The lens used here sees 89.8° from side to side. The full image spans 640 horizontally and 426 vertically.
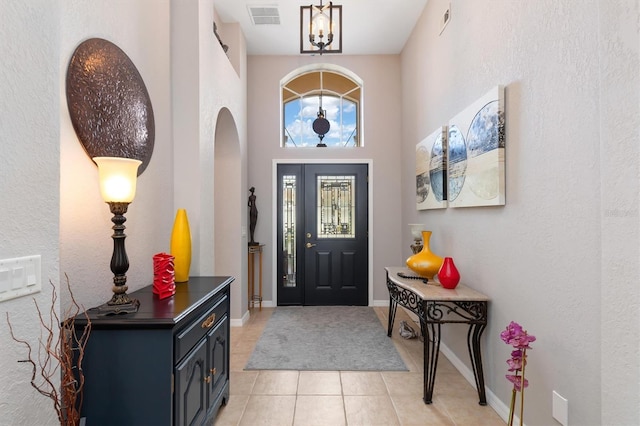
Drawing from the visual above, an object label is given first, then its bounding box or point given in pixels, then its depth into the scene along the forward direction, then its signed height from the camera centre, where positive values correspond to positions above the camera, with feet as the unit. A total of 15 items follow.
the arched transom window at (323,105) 16.48 +5.56
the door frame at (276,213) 15.74 -0.02
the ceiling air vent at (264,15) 12.13 +7.75
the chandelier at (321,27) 8.80 +5.30
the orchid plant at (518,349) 5.04 -2.20
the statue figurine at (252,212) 15.15 +0.05
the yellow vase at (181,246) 7.07 -0.72
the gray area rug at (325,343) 9.59 -4.54
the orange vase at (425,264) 9.27 -1.49
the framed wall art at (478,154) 6.95 +1.45
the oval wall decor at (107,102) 5.14 +1.99
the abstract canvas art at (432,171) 10.09 +1.43
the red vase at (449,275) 8.18 -1.62
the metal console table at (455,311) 7.47 -2.44
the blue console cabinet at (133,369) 4.56 -2.24
